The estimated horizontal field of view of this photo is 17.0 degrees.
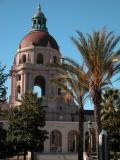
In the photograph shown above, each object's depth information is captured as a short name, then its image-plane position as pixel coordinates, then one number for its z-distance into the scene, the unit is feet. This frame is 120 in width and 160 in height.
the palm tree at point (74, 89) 113.50
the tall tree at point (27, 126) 149.69
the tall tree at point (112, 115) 148.87
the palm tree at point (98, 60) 88.48
